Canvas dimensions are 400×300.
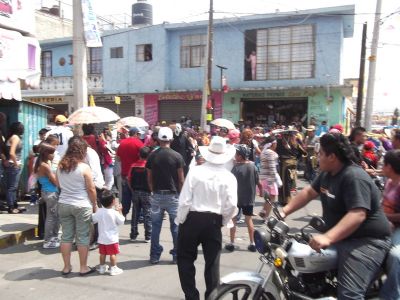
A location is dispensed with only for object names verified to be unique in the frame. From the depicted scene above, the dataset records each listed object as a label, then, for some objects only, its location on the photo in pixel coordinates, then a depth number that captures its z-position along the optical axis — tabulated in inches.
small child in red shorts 212.4
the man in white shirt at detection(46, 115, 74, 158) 319.0
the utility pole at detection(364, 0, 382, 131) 673.6
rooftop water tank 1171.9
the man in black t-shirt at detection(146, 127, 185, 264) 224.8
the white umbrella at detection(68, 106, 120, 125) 324.4
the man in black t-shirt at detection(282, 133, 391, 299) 120.7
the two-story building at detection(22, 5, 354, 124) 854.5
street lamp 876.0
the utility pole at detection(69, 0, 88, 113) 371.6
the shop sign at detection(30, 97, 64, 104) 1110.1
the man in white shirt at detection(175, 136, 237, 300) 159.6
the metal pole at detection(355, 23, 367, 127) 761.6
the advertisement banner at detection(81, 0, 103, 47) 373.6
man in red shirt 296.2
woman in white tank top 208.4
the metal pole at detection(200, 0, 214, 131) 746.8
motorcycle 128.0
